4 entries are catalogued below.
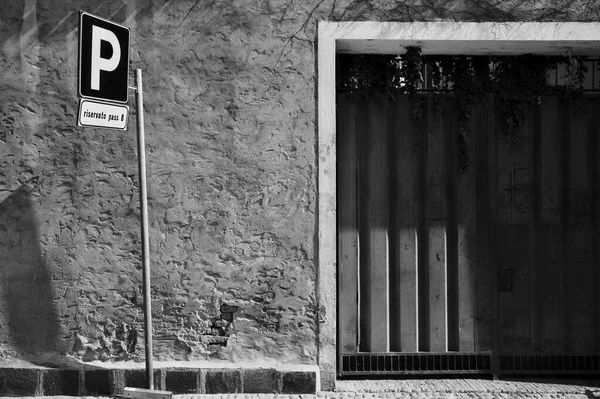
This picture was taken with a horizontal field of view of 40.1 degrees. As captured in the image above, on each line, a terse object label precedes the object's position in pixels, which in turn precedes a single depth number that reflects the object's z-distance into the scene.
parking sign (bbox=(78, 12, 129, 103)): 5.46
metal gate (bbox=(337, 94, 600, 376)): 6.95
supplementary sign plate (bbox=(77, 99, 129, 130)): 5.41
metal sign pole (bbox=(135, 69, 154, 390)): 5.83
